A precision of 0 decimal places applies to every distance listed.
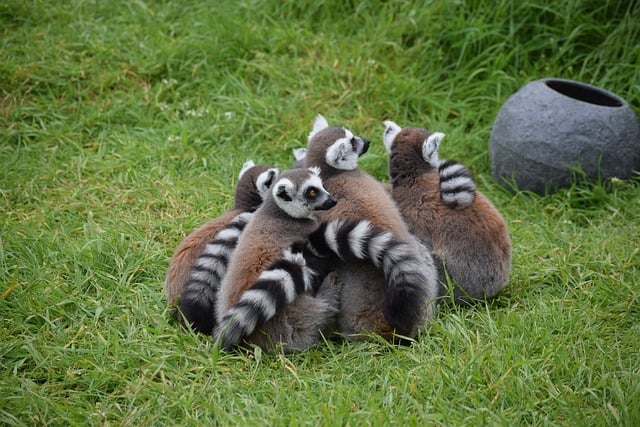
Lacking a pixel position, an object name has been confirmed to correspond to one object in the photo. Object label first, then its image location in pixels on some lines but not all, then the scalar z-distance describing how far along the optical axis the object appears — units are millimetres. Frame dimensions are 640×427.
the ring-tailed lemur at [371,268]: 6973
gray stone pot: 11094
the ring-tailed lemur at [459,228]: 8031
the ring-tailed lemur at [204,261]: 7473
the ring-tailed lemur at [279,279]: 6754
